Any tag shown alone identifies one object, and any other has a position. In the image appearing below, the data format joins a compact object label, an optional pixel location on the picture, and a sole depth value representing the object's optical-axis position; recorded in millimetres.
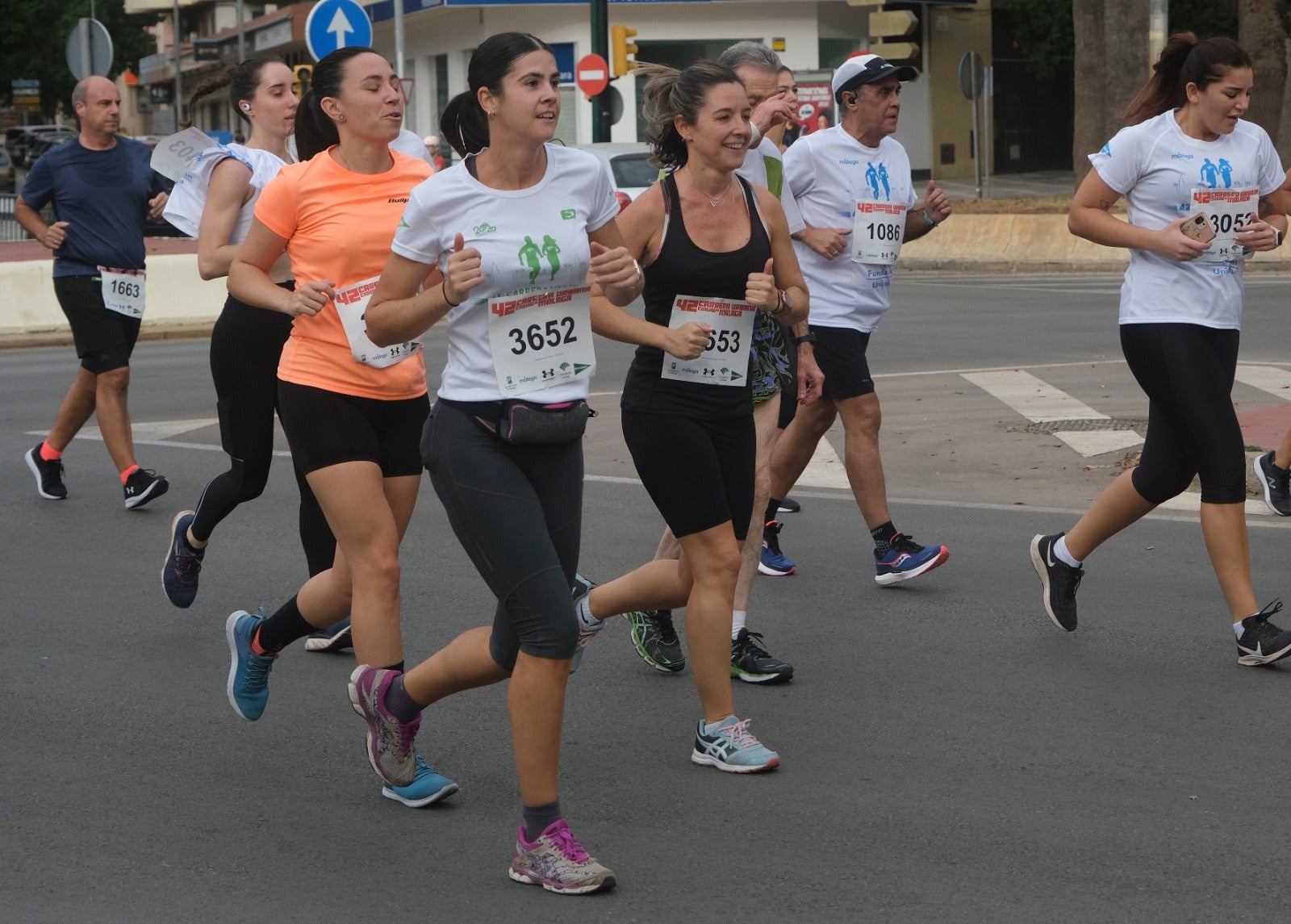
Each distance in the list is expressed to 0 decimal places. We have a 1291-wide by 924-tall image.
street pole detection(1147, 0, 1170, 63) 24500
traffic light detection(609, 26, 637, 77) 30125
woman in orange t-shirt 4902
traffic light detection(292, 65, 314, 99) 19214
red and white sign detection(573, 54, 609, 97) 29359
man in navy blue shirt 9188
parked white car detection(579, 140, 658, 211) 23672
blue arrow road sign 15773
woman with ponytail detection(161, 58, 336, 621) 6094
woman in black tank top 4922
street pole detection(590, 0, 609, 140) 29297
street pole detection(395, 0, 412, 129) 20806
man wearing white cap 7078
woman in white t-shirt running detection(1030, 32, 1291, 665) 5895
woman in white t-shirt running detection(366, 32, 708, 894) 4141
